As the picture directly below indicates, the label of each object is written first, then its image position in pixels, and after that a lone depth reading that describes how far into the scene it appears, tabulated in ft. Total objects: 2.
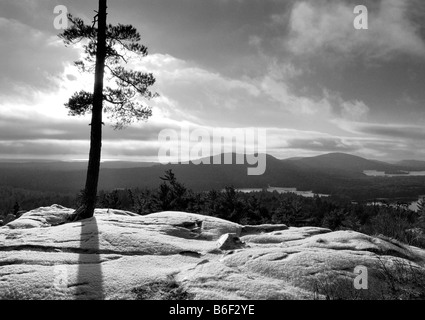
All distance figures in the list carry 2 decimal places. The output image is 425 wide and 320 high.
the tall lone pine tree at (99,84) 41.98
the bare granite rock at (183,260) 17.58
